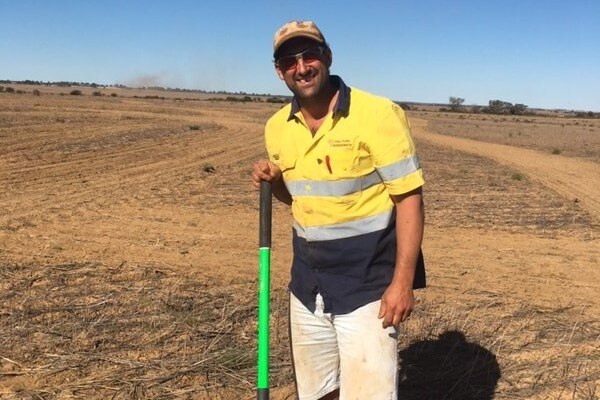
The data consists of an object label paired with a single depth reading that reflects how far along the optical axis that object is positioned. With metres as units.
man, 2.29
